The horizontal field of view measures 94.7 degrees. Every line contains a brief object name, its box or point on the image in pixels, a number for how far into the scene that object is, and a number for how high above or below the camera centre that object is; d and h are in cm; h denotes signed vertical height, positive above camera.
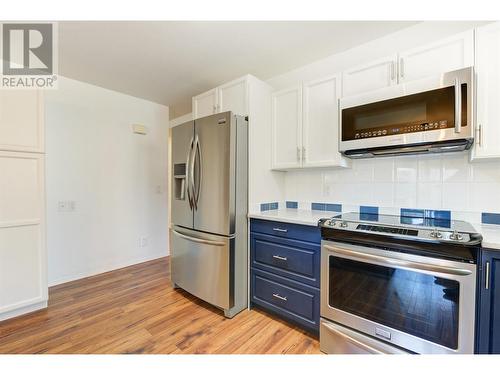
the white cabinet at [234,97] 219 +87
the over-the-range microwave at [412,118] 134 +44
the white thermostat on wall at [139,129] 325 +78
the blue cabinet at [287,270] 171 -70
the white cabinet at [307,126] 195 +54
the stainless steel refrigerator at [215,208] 199 -22
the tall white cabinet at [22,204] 189 -18
